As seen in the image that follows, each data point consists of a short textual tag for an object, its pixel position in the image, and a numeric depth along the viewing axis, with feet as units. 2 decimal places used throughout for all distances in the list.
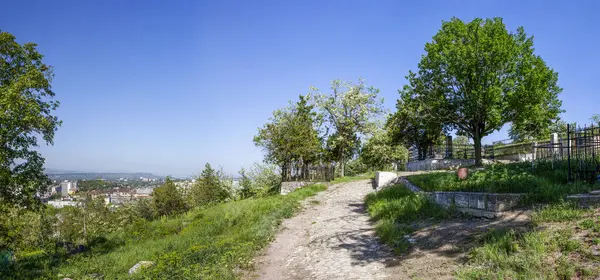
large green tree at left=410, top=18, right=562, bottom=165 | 78.48
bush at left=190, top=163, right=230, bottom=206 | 116.18
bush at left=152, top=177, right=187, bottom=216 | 135.74
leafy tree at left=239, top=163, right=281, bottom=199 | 92.36
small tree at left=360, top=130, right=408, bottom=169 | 117.22
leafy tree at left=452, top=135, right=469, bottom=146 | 238.97
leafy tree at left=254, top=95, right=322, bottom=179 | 85.15
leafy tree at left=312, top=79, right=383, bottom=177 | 111.96
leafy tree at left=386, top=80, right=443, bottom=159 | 92.22
